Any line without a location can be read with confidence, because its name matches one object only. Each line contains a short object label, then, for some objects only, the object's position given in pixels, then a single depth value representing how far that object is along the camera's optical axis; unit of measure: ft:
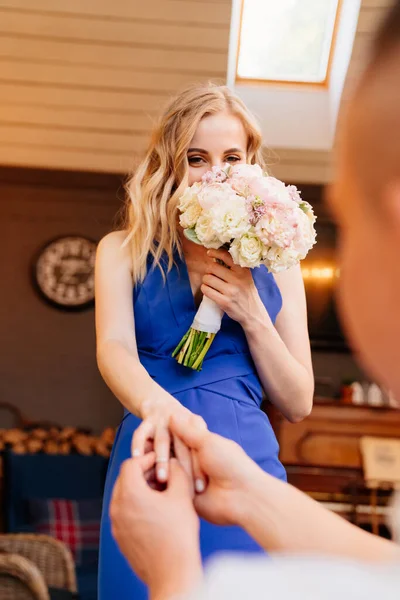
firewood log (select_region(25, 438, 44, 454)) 24.62
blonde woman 6.74
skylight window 22.89
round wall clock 26.91
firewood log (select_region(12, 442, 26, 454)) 24.38
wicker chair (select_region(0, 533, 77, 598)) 15.64
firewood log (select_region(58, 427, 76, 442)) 25.16
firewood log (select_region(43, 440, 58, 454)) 24.62
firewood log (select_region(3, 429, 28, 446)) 24.66
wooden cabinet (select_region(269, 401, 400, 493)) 21.76
